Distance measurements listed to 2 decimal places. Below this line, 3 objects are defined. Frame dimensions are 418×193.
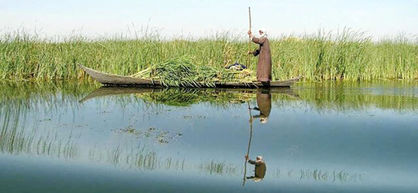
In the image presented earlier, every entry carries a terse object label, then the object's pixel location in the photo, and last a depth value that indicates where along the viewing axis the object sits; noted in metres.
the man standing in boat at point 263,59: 12.80
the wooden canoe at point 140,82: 13.45
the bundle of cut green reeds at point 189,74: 13.57
